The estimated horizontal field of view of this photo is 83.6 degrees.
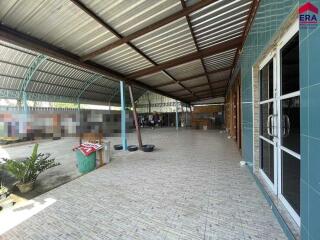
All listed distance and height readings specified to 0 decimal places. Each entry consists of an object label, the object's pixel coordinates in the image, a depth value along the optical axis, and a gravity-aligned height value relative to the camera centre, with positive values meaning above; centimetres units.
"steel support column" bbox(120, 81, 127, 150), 732 -7
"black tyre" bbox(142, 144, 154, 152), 705 -121
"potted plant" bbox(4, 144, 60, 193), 361 -106
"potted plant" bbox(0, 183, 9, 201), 331 -138
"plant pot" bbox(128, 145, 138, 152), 725 -125
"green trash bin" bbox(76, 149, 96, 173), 465 -113
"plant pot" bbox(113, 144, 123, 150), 760 -124
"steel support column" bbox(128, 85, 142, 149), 764 -8
